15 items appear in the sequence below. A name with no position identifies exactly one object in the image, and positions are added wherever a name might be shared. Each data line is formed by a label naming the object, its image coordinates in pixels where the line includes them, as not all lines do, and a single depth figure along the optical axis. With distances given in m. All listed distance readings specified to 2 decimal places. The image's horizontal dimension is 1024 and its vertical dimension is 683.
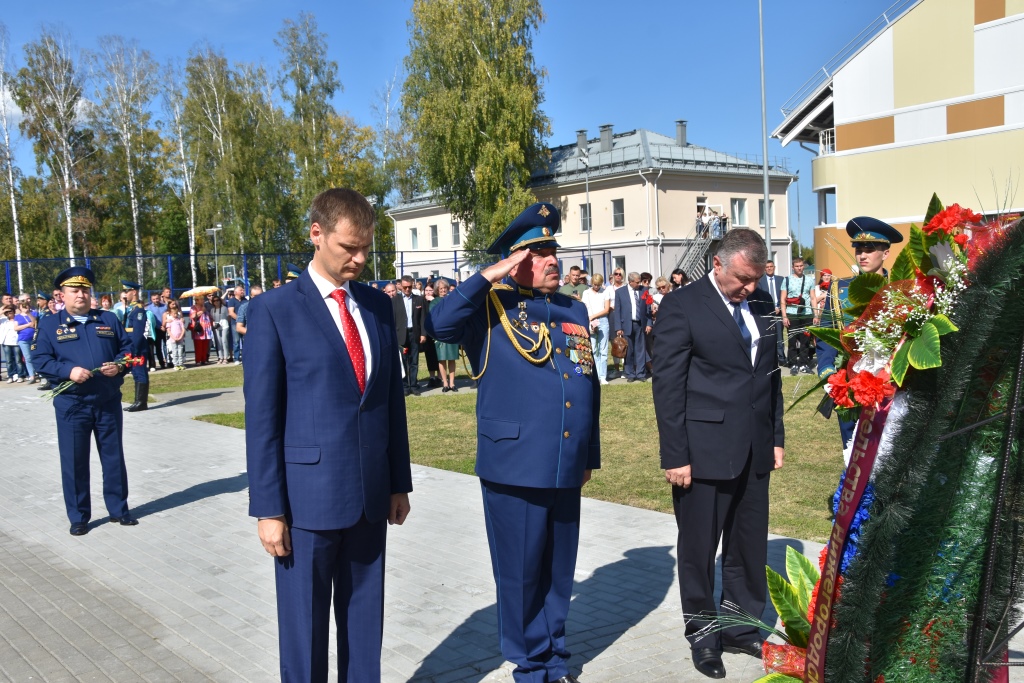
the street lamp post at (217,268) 28.29
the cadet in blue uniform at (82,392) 7.14
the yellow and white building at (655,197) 46.81
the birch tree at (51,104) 40.97
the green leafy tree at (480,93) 42.03
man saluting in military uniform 3.87
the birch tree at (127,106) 44.72
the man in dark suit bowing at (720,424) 4.18
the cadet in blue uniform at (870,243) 5.48
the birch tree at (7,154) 39.84
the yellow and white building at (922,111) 30.28
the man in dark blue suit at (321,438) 3.22
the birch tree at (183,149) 47.62
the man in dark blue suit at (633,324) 16.06
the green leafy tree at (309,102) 48.69
